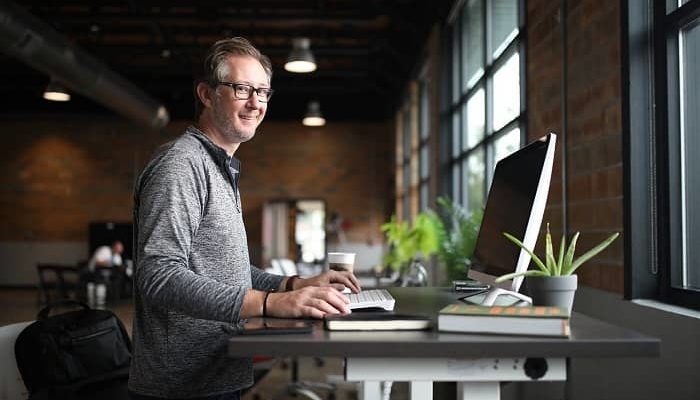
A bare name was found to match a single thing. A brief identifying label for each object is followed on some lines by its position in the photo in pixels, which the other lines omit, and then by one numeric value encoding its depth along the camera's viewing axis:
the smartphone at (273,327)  1.46
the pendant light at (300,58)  8.48
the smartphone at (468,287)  2.51
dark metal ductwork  7.04
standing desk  1.39
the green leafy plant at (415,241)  7.10
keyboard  1.86
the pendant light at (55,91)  10.07
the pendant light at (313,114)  11.93
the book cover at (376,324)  1.53
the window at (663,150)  2.54
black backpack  2.52
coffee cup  2.19
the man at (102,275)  12.34
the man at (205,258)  1.67
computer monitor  1.73
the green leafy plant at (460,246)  5.05
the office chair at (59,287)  12.31
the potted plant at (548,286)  1.71
